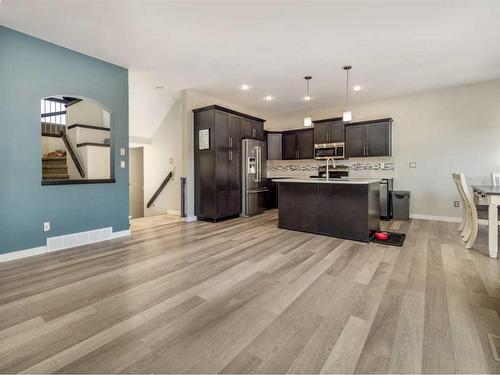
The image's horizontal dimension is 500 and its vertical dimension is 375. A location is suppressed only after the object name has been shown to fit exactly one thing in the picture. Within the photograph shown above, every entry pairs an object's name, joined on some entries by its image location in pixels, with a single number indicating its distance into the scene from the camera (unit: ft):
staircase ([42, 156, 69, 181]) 15.88
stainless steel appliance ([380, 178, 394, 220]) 17.89
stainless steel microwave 20.42
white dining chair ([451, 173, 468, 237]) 11.74
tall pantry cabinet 17.42
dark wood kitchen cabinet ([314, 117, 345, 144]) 20.44
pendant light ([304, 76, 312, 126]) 14.77
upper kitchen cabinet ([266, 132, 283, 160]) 24.06
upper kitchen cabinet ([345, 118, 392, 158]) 18.49
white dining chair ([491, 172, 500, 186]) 14.03
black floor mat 11.87
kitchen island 12.26
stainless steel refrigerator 19.48
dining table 9.82
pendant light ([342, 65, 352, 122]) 13.43
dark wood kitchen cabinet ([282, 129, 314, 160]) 22.53
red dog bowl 12.41
